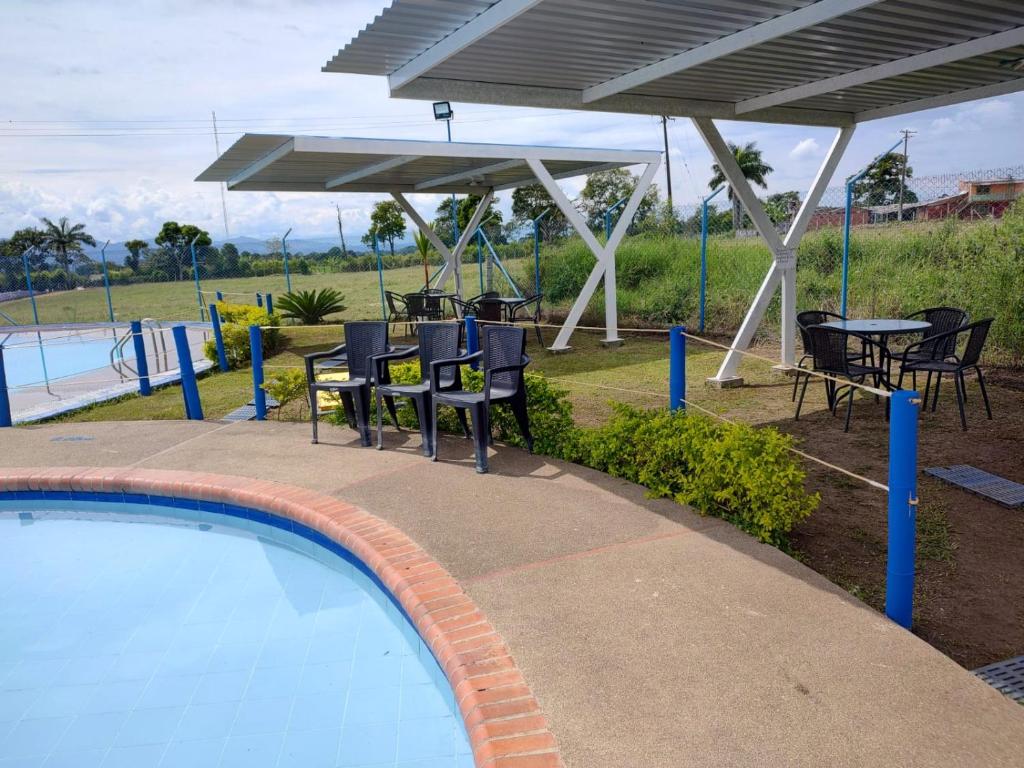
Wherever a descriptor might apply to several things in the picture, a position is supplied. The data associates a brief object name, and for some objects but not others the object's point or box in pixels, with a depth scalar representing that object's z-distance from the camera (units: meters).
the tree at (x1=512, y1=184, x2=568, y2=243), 30.37
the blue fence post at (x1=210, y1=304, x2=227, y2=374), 10.55
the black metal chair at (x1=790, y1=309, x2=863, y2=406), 6.63
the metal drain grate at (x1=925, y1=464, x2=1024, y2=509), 4.41
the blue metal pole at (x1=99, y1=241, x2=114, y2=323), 19.20
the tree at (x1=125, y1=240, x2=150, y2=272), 25.95
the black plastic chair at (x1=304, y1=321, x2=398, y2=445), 6.03
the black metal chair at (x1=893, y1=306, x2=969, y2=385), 6.38
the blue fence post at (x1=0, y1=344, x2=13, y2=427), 7.45
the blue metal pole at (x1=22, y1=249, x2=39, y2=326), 20.53
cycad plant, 14.80
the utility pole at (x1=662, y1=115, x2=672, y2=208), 44.38
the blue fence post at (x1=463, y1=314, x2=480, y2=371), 6.34
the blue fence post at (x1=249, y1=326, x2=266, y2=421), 6.97
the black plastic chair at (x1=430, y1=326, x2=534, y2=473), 5.16
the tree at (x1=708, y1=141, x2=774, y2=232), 44.00
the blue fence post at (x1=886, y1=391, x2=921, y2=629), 2.88
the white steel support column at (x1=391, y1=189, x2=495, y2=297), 14.08
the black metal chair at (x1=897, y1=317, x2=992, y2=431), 5.91
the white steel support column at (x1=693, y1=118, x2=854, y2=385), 7.62
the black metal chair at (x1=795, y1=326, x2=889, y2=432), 6.06
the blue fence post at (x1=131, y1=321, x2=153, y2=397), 8.31
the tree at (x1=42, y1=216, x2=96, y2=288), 47.28
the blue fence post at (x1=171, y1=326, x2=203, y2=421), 7.25
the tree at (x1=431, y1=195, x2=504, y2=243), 18.03
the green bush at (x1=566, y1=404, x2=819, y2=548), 3.78
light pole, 9.48
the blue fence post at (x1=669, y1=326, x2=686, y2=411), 4.95
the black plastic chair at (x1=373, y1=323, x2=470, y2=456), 5.70
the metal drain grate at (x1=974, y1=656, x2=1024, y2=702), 2.58
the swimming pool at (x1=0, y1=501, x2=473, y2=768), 2.96
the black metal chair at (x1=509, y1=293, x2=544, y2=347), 15.15
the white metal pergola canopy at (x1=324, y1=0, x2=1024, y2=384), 4.25
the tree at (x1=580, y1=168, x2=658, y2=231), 37.59
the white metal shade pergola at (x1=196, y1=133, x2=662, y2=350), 9.45
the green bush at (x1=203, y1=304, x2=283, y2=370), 10.89
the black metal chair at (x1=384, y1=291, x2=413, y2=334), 13.58
